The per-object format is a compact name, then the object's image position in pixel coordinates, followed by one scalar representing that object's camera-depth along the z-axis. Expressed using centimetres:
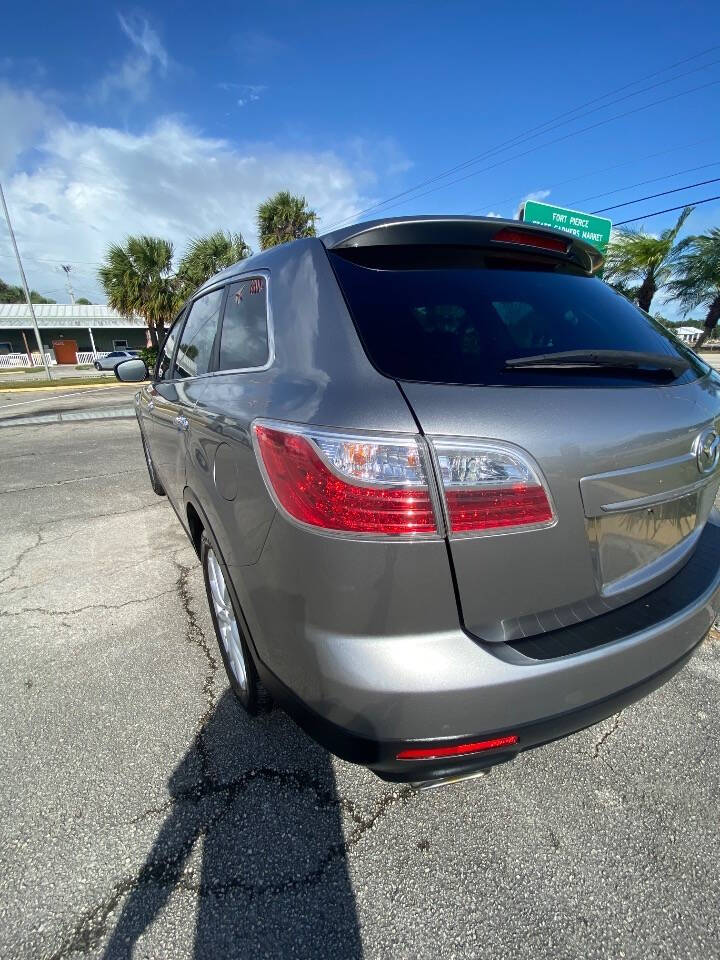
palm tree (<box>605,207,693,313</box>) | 1809
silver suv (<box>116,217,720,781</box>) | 111
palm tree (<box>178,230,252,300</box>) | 2041
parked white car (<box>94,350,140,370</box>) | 3312
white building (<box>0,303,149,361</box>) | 3981
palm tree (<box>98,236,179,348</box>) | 2023
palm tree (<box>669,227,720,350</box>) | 2256
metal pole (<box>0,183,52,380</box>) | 1948
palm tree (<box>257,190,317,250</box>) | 2022
